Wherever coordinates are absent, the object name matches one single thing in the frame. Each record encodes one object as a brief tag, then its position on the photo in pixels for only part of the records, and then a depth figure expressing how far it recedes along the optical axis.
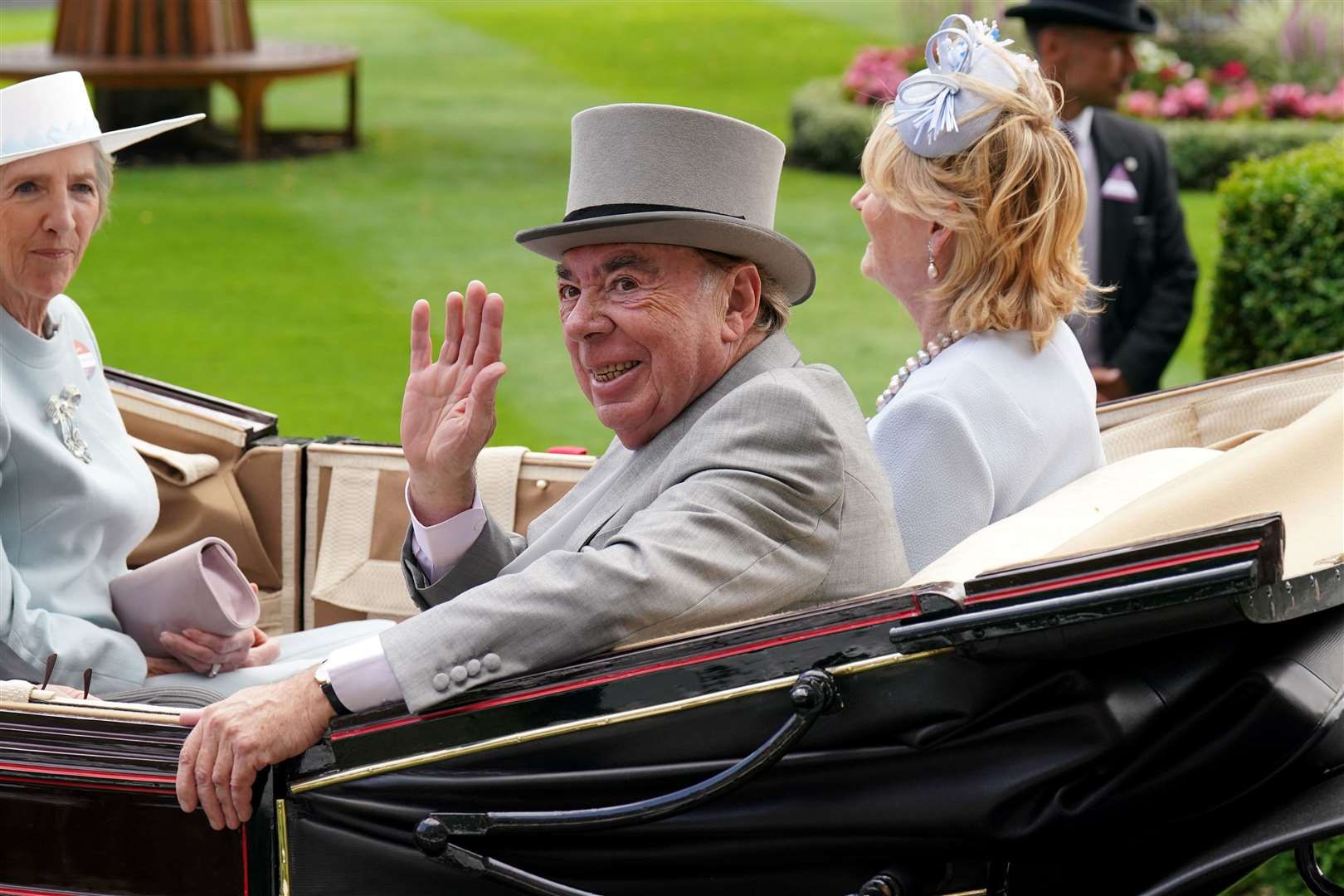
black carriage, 3.56
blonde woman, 5.25
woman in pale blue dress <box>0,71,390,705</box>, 5.64
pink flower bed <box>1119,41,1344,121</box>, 25.31
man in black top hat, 10.05
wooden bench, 23.42
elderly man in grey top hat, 4.11
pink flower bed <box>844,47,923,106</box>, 26.22
